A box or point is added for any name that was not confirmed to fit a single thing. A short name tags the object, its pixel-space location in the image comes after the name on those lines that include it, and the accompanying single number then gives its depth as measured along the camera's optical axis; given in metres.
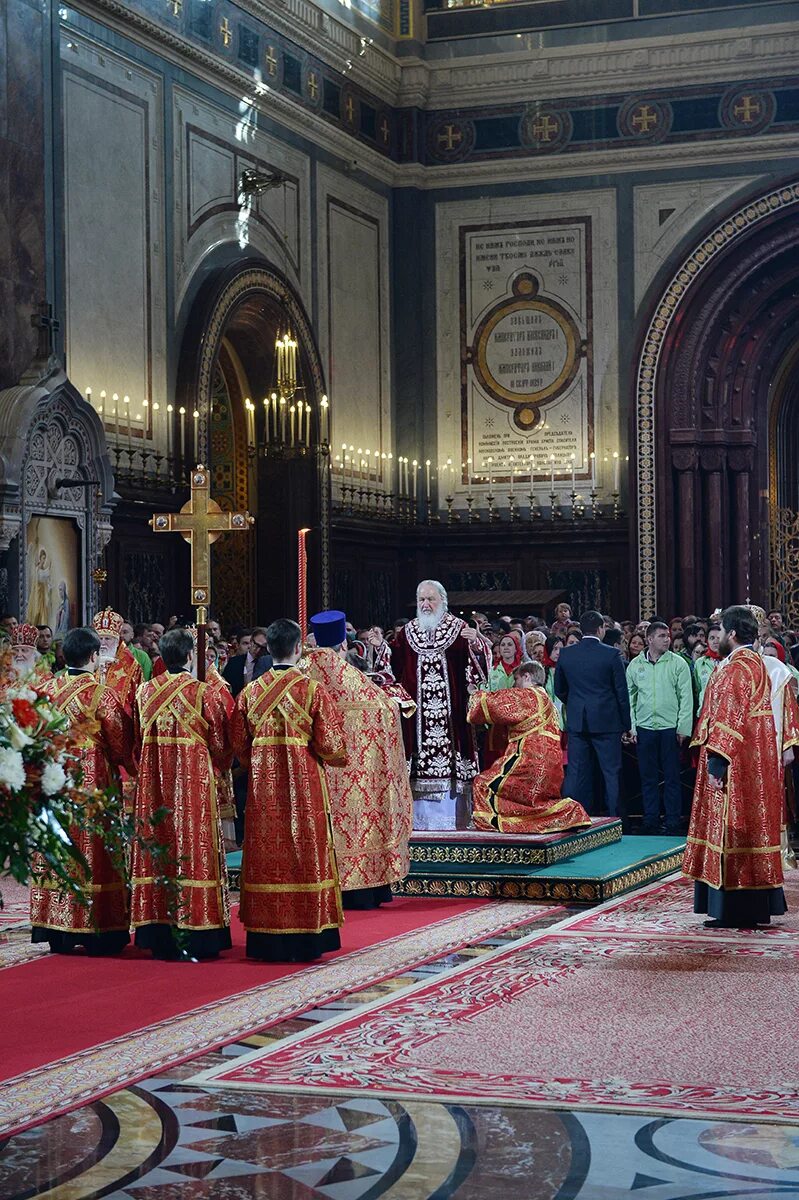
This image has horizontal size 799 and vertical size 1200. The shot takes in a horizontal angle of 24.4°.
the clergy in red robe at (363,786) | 10.08
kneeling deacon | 11.34
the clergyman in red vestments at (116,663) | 8.90
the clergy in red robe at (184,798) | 8.52
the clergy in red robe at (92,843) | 8.65
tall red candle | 8.90
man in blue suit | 12.93
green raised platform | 10.33
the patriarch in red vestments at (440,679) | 12.34
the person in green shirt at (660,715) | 13.55
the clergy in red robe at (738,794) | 9.16
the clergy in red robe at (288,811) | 8.45
